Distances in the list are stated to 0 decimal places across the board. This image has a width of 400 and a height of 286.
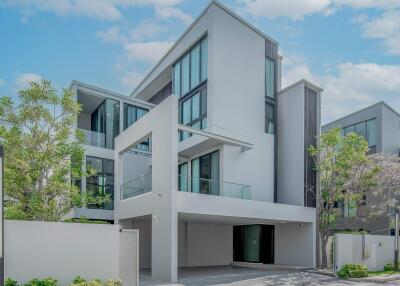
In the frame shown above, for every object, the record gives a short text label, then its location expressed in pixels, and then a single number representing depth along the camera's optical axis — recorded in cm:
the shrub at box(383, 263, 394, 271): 2264
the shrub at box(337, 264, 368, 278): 1931
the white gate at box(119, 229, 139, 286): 1286
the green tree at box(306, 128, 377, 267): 2247
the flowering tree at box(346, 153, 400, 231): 2278
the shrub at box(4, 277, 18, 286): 1004
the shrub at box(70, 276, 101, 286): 1109
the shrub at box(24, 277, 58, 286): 1038
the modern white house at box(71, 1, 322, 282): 2153
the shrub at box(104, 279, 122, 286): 1161
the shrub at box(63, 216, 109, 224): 1287
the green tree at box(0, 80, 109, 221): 1379
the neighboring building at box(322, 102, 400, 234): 3116
